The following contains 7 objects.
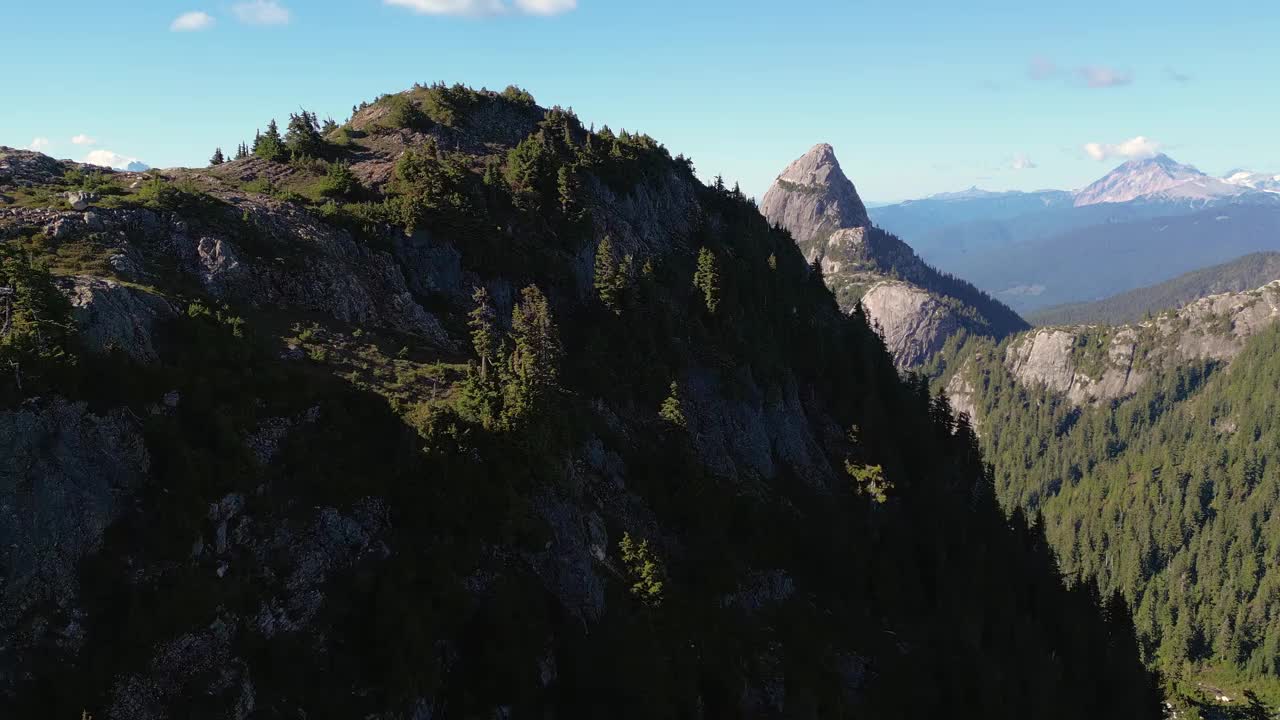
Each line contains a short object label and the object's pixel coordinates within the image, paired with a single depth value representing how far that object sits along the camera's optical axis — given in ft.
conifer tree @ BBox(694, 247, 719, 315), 284.20
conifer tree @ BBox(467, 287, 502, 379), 178.50
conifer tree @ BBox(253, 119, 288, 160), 248.52
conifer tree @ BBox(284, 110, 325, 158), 253.24
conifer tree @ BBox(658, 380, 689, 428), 226.58
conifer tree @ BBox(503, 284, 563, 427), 153.49
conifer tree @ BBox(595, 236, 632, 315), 251.60
